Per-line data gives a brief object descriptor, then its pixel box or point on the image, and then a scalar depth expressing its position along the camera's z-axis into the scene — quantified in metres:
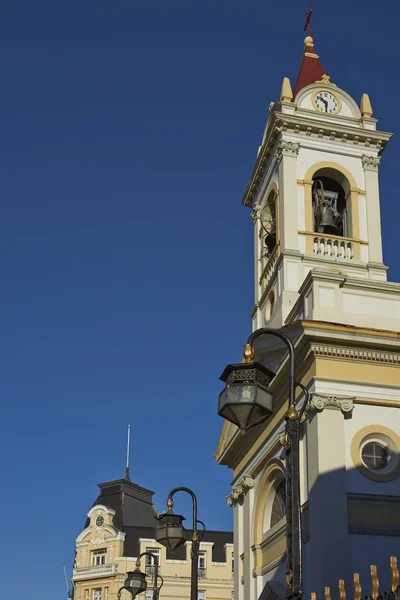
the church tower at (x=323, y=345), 19.41
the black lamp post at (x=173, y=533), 17.73
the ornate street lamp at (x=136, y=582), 22.39
